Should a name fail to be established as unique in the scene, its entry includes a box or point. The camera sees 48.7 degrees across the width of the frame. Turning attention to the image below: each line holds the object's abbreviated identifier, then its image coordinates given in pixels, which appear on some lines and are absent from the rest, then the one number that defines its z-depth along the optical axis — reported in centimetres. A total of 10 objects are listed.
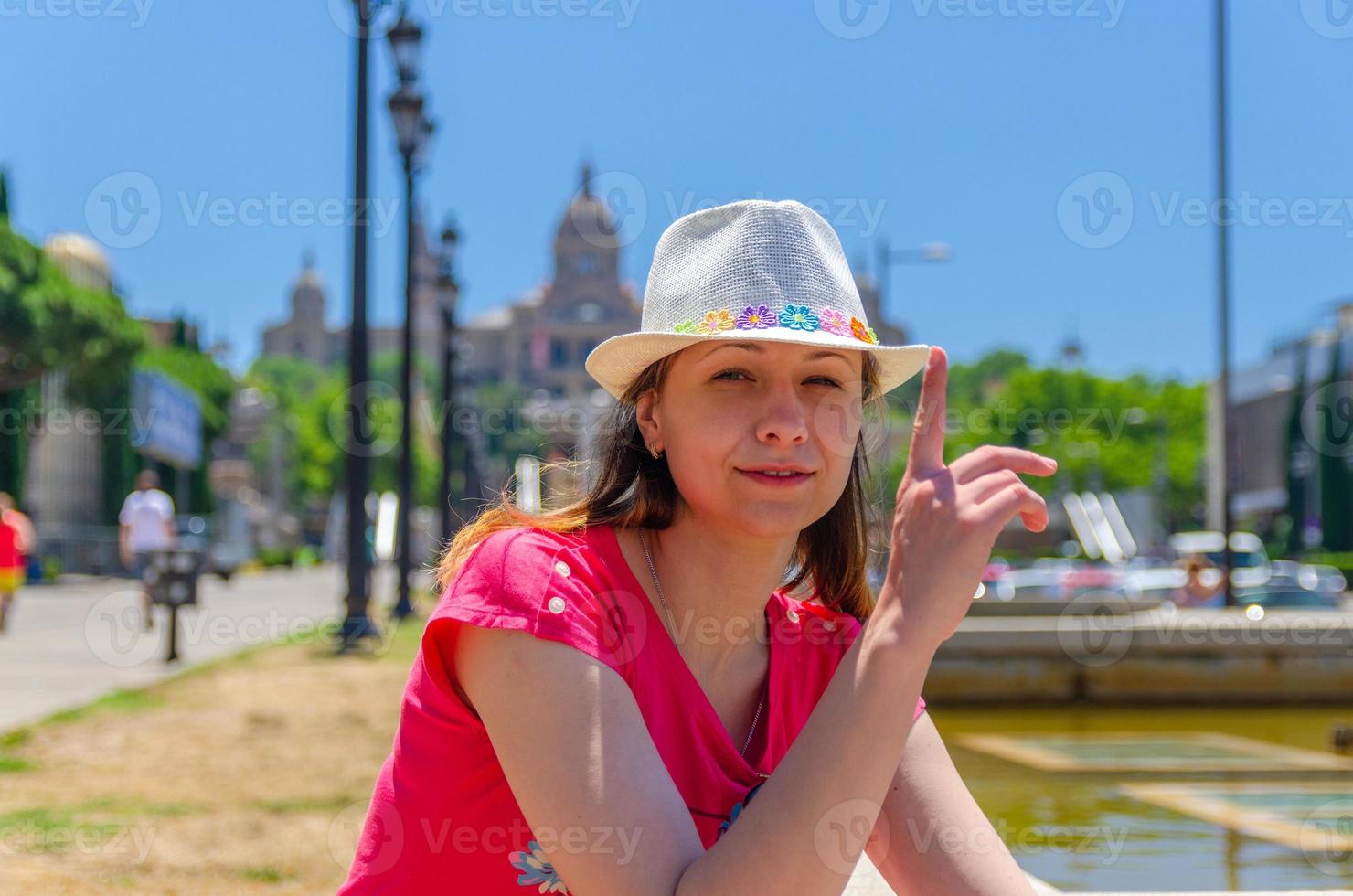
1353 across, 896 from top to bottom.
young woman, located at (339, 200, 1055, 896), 157
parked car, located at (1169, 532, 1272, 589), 3073
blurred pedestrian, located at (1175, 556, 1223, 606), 1867
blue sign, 3569
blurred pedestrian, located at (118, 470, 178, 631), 1598
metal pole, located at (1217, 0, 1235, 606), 1833
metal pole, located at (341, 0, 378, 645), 1268
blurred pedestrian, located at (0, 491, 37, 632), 1476
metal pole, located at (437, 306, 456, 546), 2190
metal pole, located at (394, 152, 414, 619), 1683
